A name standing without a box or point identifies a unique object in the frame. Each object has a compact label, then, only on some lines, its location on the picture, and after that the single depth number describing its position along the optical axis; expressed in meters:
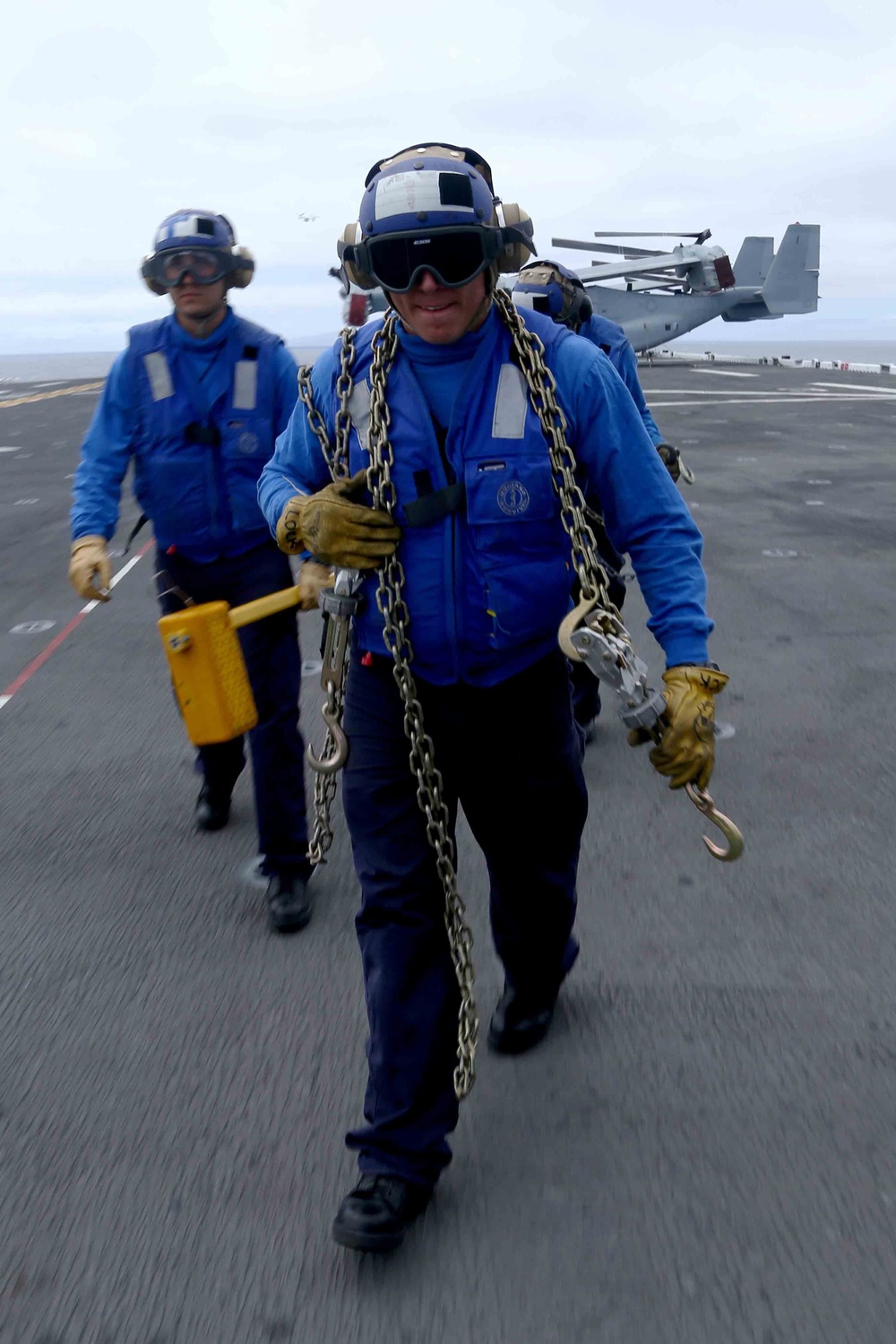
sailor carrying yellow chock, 3.77
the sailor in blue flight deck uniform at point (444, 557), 2.38
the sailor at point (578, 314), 4.53
